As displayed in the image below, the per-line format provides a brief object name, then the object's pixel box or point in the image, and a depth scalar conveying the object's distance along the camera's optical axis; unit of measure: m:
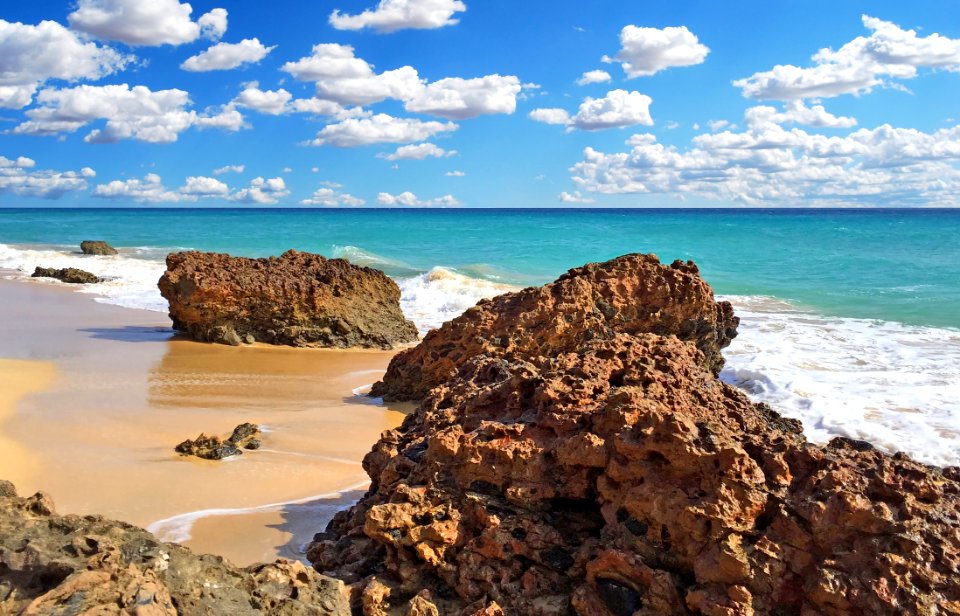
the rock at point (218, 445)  6.16
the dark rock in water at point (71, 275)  20.17
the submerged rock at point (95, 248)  31.52
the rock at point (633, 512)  3.14
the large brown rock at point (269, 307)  11.68
